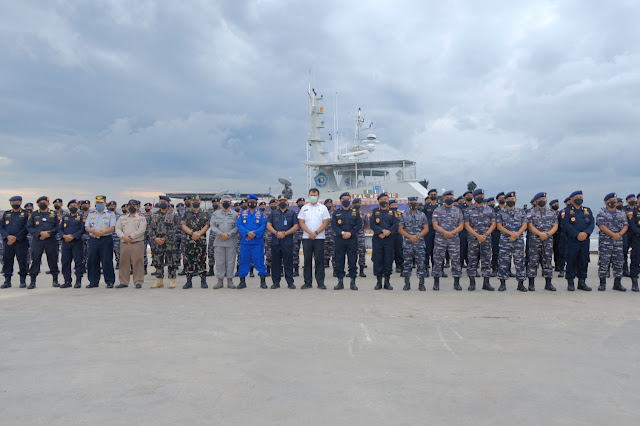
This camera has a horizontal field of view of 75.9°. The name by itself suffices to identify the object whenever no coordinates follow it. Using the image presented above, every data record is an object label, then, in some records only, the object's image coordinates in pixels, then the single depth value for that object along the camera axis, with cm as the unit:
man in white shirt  751
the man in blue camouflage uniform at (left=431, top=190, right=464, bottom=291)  726
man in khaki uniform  753
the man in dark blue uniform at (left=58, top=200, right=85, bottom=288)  768
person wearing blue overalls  764
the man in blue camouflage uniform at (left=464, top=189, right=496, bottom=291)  732
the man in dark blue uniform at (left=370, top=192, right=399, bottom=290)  726
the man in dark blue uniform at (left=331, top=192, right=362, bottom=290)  737
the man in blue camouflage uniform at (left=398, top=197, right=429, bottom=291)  730
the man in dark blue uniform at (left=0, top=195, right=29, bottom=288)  764
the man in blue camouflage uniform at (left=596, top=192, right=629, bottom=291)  721
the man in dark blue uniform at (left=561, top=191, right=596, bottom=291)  722
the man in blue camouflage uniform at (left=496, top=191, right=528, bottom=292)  717
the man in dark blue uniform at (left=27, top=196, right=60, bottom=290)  768
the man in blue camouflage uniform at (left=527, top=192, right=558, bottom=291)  719
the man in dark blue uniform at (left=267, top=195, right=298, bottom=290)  757
